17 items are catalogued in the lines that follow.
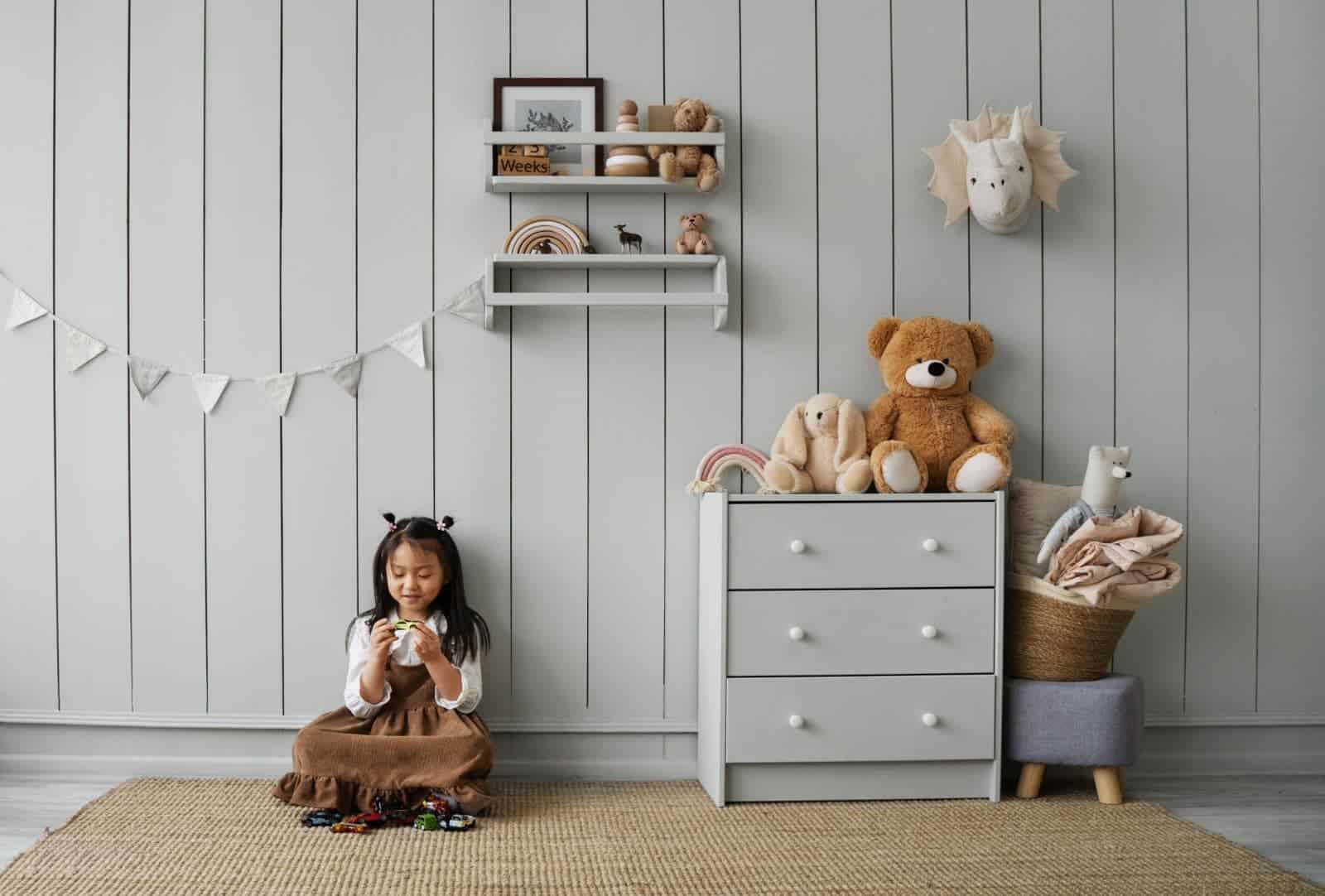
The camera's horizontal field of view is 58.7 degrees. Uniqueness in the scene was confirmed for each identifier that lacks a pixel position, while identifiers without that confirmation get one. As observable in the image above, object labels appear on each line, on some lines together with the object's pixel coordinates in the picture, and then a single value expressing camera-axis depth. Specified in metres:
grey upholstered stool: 2.48
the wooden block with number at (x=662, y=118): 2.71
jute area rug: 2.00
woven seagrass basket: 2.48
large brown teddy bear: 2.60
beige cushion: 2.64
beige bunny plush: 2.58
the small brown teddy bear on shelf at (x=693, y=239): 2.68
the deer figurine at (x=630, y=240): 2.68
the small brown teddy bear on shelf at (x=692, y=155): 2.64
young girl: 2.41
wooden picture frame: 2.71
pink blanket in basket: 2.42
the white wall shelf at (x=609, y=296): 2.61
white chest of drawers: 2.47
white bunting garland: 2.71
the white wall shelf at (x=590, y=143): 2.61
